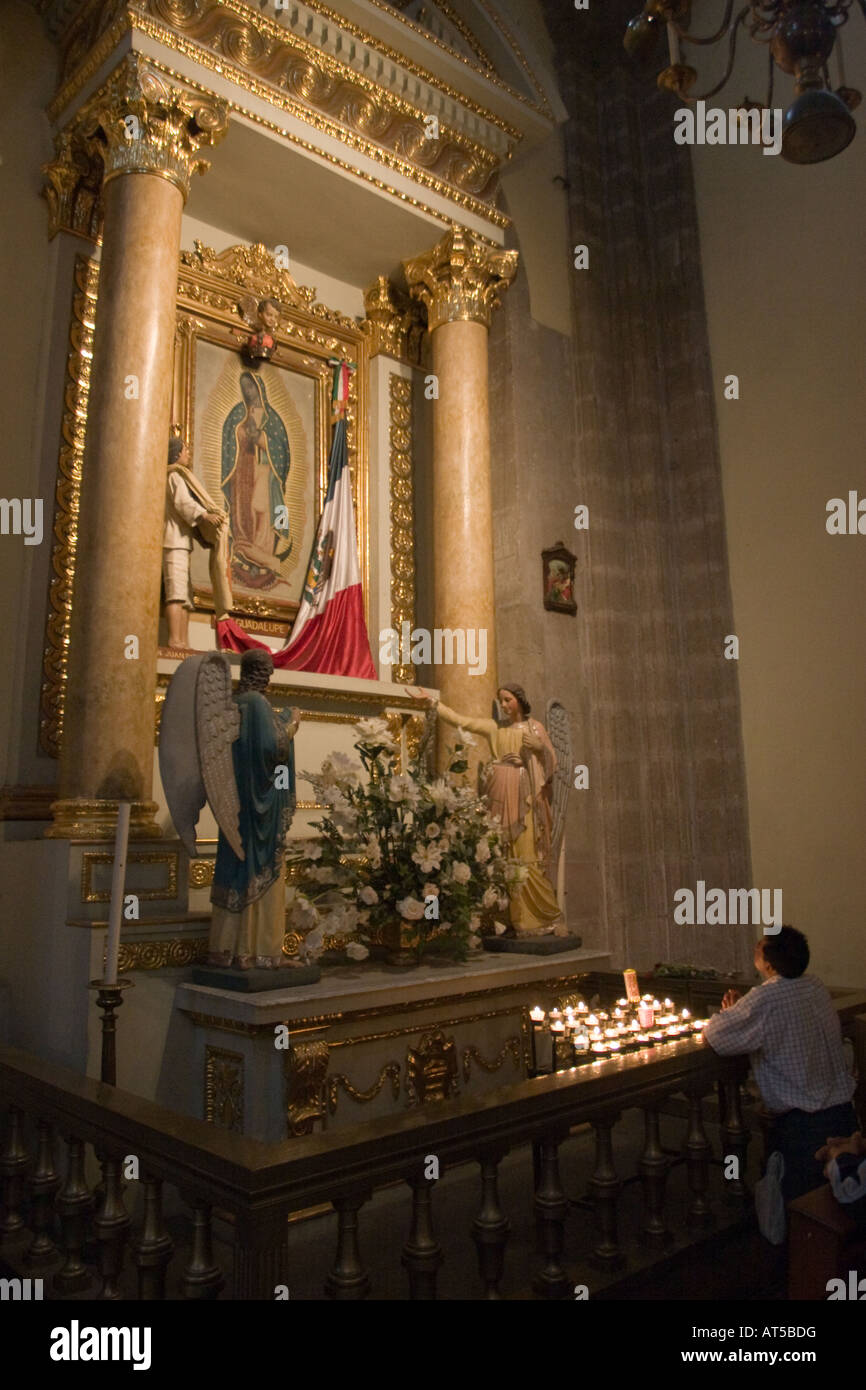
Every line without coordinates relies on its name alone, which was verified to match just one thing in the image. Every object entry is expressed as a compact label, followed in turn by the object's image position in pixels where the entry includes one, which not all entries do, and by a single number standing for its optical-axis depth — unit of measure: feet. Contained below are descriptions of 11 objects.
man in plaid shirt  10.62
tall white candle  11.78
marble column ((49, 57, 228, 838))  16.61
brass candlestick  11.24
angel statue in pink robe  19.15
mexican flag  22.76
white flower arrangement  16.24
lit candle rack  14.08
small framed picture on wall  26.71
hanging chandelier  13.12
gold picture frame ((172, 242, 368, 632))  22.39
